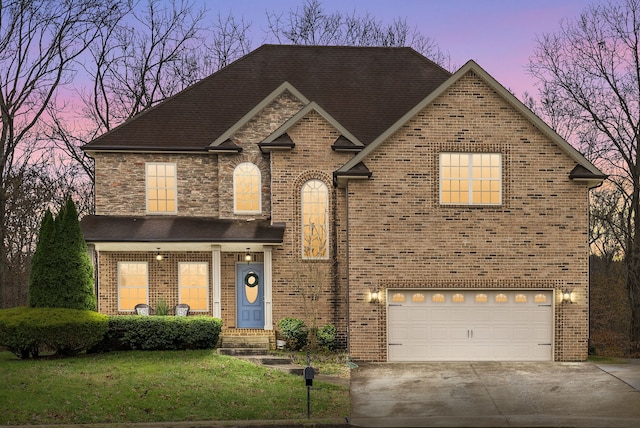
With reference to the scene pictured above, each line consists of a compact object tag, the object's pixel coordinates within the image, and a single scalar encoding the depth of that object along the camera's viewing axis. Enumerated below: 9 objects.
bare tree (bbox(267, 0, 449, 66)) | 35.62
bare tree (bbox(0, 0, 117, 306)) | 25.20
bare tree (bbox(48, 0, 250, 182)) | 31.28
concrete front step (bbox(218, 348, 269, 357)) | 17.73
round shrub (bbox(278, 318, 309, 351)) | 18.92
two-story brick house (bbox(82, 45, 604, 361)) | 17.53
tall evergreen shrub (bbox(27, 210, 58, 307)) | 17.12
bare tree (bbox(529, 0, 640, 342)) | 26.08
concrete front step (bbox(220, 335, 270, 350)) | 18.33
